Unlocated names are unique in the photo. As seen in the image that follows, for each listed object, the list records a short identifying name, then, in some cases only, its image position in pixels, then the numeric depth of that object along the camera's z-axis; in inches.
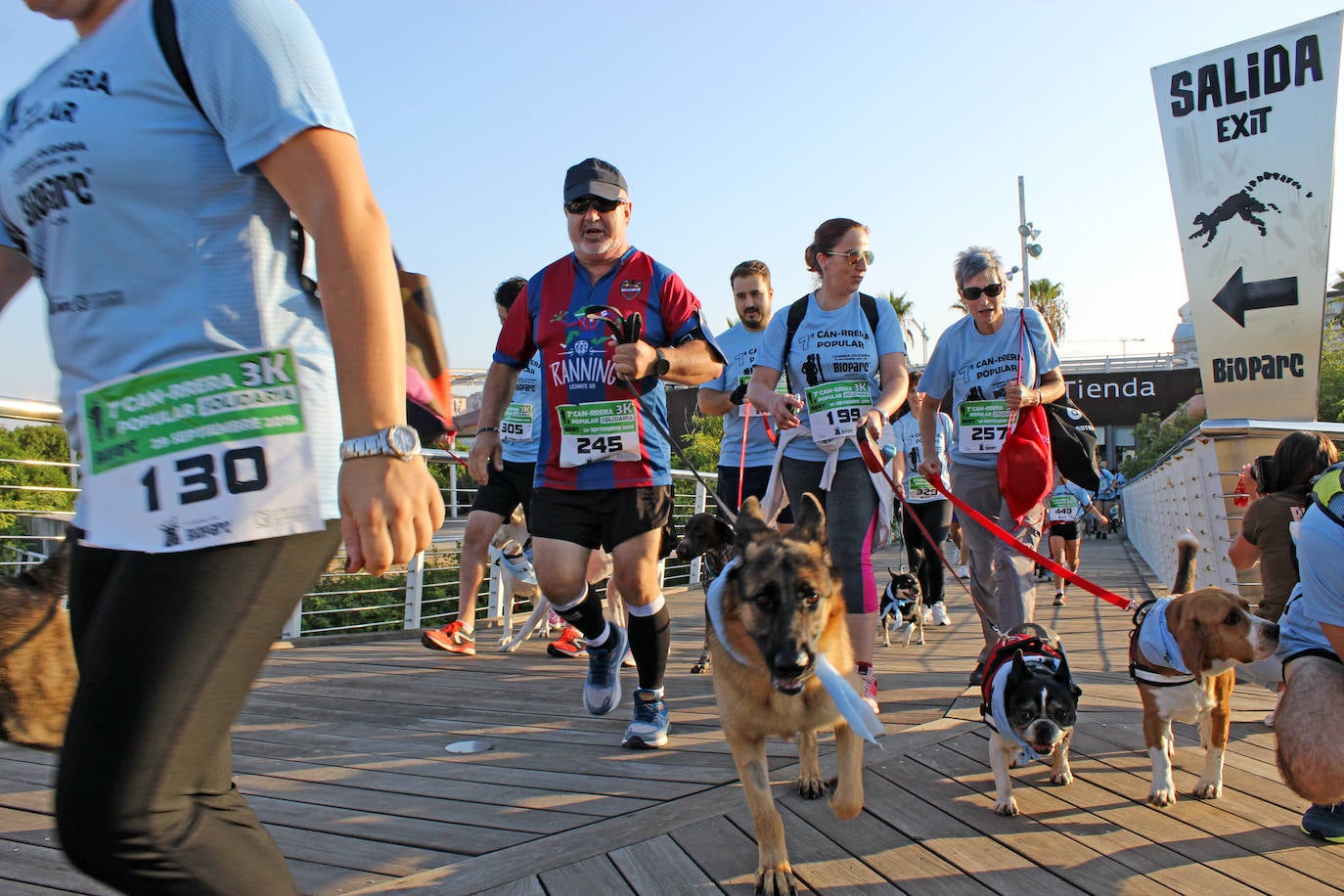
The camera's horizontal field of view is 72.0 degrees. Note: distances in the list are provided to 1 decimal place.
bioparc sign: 233.8
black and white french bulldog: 126.3
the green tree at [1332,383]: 1266.0
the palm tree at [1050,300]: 2112.7
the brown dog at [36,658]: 70.1
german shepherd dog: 107.7
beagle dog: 130.3
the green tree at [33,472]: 276.8
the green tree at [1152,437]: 1156.5
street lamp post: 1306.6
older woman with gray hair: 205.6
